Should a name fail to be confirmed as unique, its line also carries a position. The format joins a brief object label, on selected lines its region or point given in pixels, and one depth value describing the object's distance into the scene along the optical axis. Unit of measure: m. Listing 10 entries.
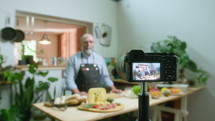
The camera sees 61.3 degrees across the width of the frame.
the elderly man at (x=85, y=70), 2.19
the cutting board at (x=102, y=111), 1.26
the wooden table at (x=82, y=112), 1.16
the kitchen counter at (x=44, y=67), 2.66
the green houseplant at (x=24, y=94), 2.29
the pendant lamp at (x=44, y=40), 3.13
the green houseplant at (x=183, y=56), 2.49
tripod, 0.73
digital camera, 0.71
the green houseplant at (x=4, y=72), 2.23
